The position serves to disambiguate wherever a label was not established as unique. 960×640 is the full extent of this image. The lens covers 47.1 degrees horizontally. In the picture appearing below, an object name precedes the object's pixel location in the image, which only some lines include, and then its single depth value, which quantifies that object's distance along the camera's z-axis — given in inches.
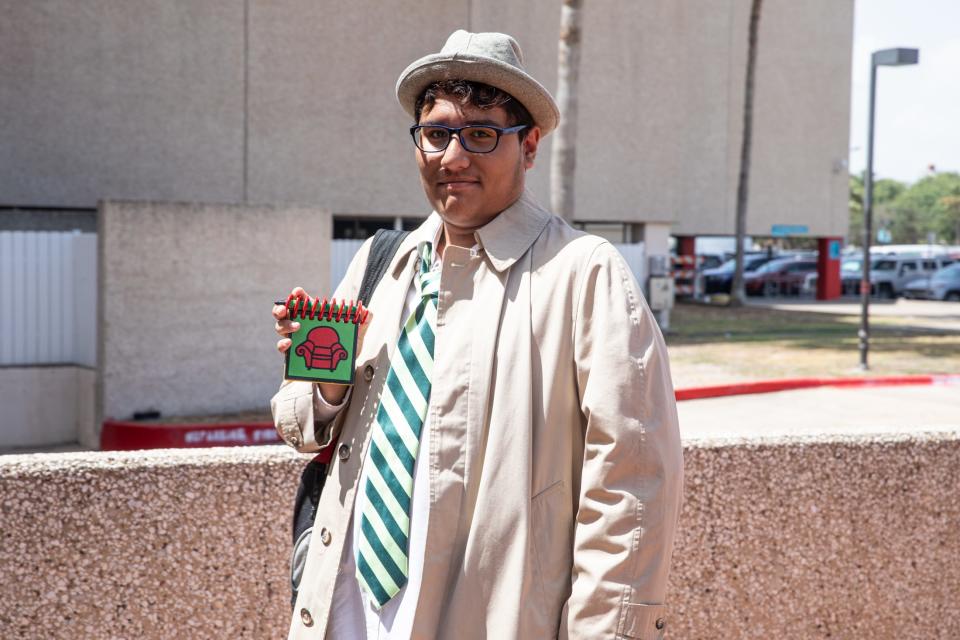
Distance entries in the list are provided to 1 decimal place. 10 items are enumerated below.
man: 82.6
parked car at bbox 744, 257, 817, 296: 1581.0
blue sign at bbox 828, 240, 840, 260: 1456.7
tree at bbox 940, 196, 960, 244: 4036.7
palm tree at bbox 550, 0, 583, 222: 659.0
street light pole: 571.8
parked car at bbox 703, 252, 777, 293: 1573.6
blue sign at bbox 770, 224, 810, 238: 1371.8
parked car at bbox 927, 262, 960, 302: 1534.2
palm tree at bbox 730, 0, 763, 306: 1168.2
